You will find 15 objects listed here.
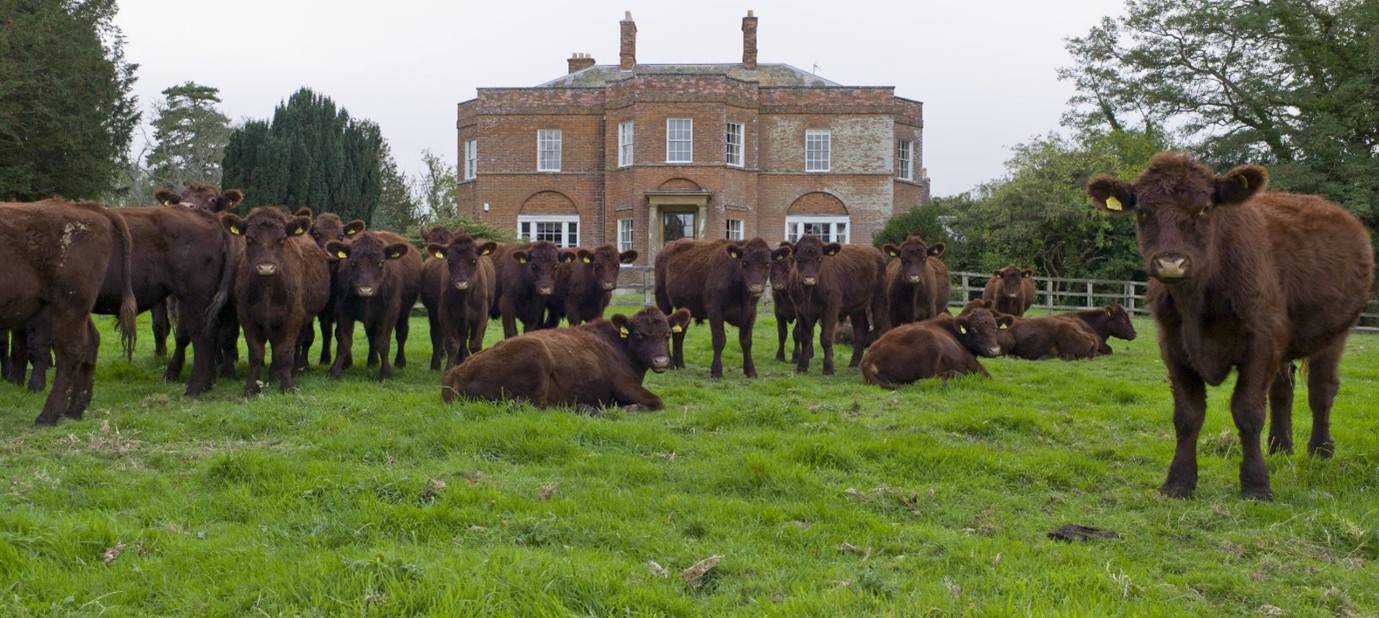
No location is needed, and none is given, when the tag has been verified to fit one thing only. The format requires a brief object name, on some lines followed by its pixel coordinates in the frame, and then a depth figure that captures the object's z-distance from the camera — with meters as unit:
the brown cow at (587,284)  14.92
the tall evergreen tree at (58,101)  25.06
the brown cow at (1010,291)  20.86
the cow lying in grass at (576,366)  9.48
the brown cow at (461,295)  12.92
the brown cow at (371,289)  12.07
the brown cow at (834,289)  14.32
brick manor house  42.19
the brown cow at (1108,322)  18.39
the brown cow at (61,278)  8.86
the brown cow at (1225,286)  6.61
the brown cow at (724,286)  13.91
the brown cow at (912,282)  16.28
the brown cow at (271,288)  10.79
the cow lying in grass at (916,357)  12.09
